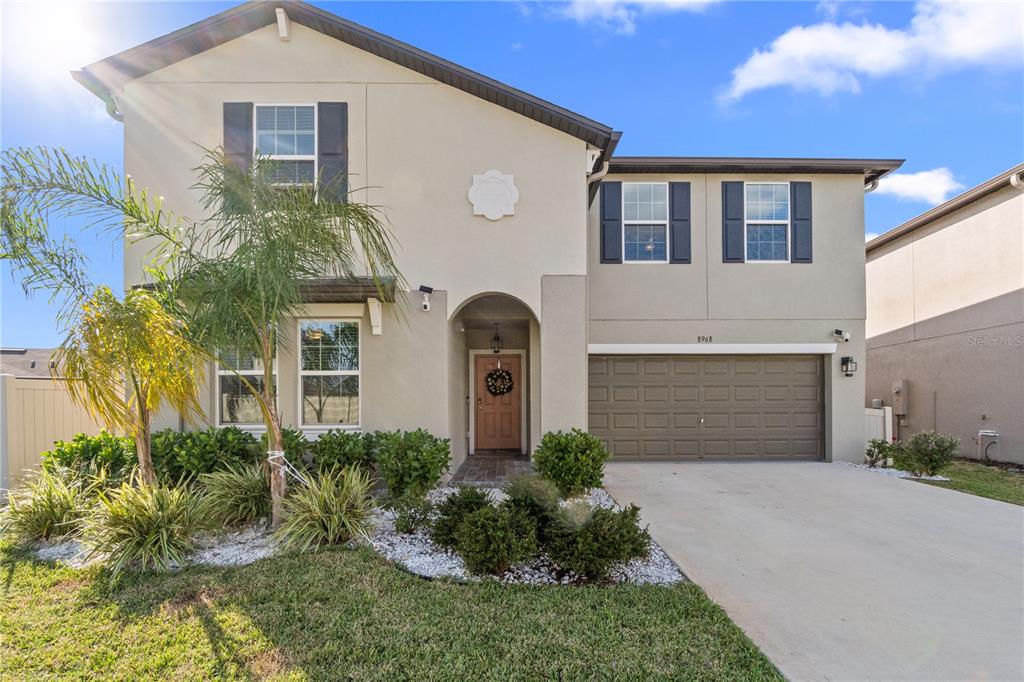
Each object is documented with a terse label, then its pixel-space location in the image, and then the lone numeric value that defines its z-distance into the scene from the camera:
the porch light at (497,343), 11.23
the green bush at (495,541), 4.39
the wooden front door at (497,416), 11.59
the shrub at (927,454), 9.02
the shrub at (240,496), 5.68
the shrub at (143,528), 4.67
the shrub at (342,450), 6.97
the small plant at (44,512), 5.42
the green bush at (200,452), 6.70
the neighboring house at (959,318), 10.74
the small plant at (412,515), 5.34
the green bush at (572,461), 7.05
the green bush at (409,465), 6.57
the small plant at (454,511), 5.02
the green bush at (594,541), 4.32
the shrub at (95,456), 6.47
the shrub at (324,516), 5.07
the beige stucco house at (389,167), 7.81
